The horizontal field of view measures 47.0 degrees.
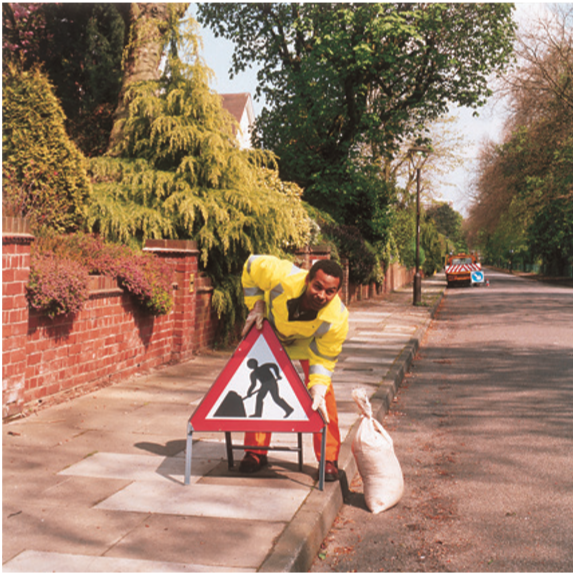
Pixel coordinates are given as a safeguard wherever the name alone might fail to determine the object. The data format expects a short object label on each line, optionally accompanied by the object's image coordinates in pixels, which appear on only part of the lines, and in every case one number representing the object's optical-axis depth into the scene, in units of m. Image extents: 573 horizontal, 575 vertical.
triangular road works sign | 4.43
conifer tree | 9.67
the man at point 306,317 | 4.35
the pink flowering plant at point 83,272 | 6.16
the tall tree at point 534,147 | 25.64
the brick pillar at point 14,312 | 5.65
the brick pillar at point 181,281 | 9.37
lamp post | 24.22
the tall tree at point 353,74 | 19.36
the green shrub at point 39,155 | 8.55
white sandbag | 4.42
